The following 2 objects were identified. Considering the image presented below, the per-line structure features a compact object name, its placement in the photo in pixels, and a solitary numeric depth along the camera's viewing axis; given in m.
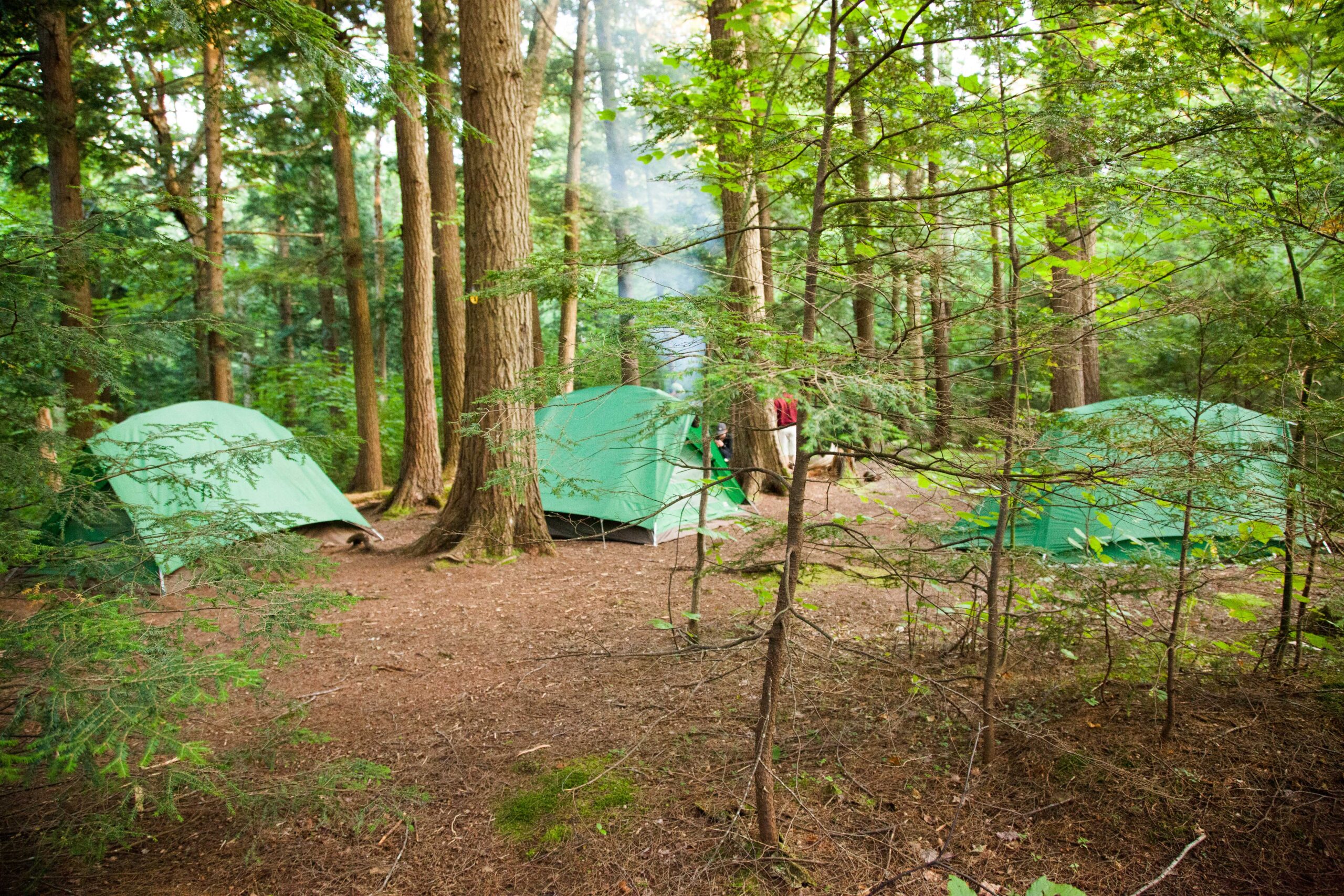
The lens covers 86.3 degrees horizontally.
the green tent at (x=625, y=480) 7.14
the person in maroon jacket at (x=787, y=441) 9.88
